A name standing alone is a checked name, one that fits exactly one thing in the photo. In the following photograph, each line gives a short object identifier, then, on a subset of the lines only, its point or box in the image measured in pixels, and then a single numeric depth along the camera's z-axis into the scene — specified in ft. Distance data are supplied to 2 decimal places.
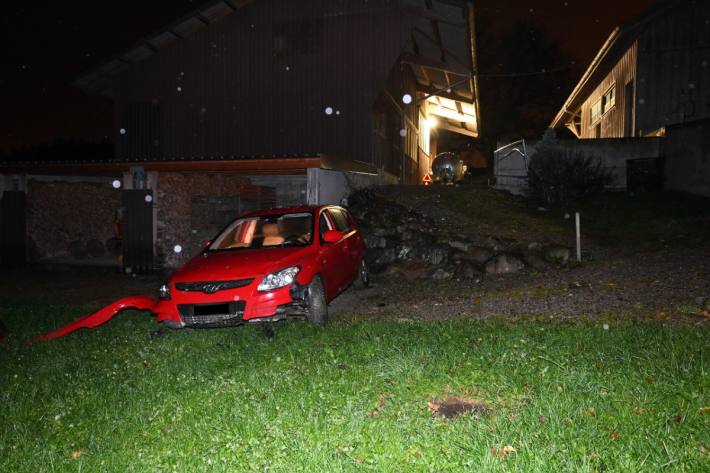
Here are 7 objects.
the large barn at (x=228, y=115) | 48.29
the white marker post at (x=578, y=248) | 34.16
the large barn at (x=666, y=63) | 59.52
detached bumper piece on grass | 22.58
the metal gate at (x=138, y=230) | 45.85
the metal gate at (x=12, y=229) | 50.37
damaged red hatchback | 20.57
